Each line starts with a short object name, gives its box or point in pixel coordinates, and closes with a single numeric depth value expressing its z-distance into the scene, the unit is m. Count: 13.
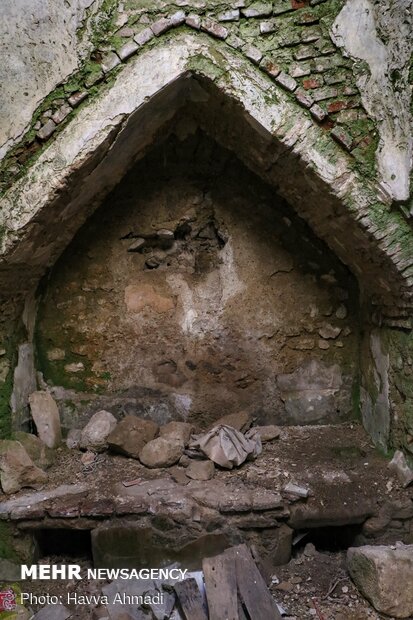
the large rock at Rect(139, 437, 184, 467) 2.80
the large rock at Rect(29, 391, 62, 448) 2.98
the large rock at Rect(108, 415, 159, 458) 2.88
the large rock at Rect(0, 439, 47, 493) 2.59
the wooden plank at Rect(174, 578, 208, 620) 2.10
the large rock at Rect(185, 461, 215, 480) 2.69
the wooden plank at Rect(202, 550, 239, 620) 2.07
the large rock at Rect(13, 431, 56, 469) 2.79
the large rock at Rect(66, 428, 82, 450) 3.09
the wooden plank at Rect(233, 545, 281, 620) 2.09
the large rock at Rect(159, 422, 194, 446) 2.90
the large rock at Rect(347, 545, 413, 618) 2.16
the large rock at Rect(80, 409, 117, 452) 3.02
